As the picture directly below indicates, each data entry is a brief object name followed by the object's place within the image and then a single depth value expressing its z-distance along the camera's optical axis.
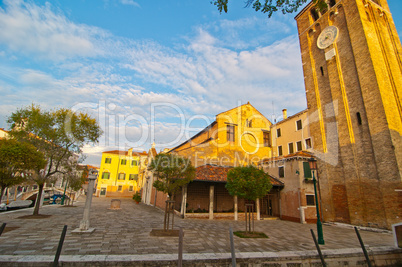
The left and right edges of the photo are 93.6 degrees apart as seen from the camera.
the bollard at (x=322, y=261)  6.98
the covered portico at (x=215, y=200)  17.44
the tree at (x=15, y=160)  10.87
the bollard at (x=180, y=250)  4.68
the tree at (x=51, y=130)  14.30
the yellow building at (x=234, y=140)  21.66
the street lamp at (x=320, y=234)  9.53
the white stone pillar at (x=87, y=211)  9.01
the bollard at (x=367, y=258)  7.48
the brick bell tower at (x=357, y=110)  14.87
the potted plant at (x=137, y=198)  30.90
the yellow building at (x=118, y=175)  40.92
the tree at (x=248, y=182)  12.09
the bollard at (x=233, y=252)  5.07
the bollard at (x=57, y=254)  4.65
